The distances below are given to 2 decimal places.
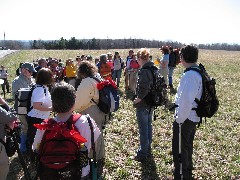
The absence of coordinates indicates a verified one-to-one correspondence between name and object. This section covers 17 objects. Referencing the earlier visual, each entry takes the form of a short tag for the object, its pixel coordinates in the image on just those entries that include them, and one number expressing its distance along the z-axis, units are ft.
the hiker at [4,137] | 10.50
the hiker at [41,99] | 14.81
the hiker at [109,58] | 39.72
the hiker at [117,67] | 41.38
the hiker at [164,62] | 37.46
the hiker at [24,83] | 18.23
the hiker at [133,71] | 38.94
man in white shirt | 12.46
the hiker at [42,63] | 26.32
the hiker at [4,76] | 41.10
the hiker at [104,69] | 32.93
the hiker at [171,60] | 39.89
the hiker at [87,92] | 14.66
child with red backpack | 8.18
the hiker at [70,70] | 33.42
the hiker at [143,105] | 15.99
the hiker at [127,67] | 39.65
